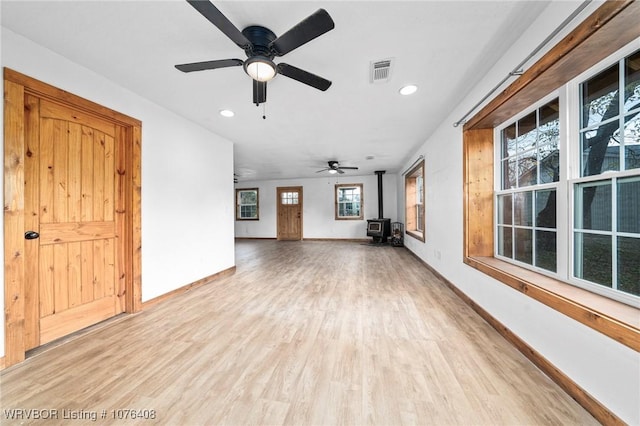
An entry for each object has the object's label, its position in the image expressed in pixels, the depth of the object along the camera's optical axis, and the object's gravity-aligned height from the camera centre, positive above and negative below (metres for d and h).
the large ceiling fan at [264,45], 1.29 +1.11
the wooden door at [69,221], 1.82 -0.06
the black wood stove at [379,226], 7.34 -0.43
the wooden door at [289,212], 8.77 +0.05
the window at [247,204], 9.17 +0.39
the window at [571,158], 1.15 +0.39
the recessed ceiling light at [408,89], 2.38 +1.33
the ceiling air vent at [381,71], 1.99 +1.31
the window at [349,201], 8.31 +0.44
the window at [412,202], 5.70 +0.29
